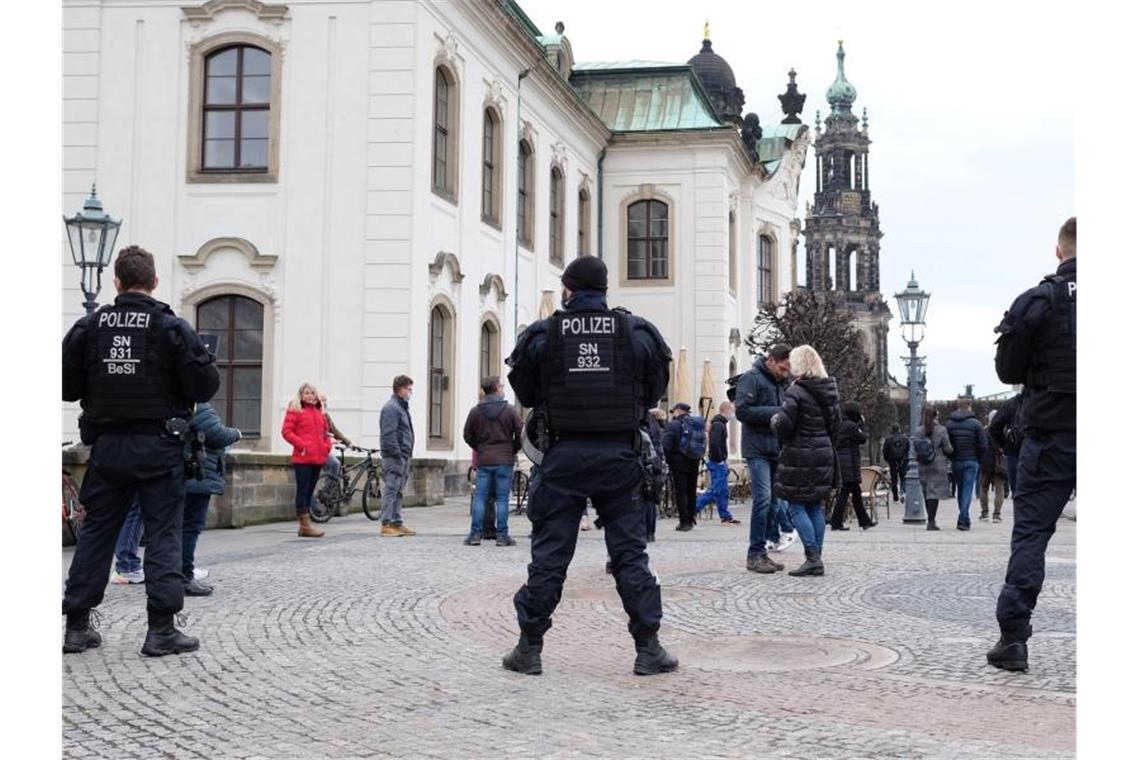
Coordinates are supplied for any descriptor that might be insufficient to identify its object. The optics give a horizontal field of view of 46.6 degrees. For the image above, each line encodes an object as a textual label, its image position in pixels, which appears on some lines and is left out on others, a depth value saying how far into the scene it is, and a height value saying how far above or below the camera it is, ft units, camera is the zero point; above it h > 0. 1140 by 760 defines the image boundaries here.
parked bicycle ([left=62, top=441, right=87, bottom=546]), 40.22 -2.55
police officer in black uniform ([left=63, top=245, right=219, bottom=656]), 22.15 +0.02
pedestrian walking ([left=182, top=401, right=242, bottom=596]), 29.14 -1.31
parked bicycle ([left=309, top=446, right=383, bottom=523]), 56.85 -2.58
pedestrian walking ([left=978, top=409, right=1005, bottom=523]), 65.23 -1.88
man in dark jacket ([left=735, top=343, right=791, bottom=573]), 35.91 +0.11
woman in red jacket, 46.11 -0.39
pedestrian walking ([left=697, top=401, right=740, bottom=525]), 62.54 -1.62
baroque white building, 71.67 +13.85
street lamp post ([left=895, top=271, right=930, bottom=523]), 71.82 +6.52
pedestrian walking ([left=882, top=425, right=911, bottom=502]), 94.84 -0.98
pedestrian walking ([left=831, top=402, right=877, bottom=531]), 58.18 -1.20
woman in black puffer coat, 33.73 +0.08
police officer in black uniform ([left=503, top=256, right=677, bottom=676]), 20.79 -0.38
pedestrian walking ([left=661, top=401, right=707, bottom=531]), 53.42 -0.70
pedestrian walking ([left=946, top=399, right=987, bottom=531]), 59.06 -0.68
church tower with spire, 367.86 +58.47
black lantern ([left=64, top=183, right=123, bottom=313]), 48.80 +7.05
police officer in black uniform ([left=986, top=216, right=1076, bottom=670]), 20.45 +0.20
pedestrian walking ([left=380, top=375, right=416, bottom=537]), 47.83 -0.66
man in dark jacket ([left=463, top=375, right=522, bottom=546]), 45.96 -0.54
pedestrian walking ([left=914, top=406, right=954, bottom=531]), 60.18 -1.07
